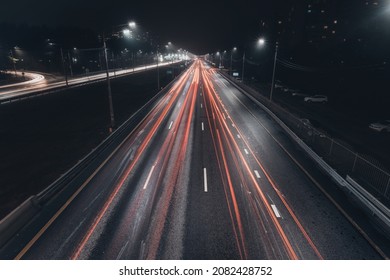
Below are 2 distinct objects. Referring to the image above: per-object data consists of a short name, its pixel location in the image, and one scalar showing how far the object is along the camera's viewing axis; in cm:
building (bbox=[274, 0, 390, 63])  6164
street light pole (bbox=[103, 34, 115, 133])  2478
